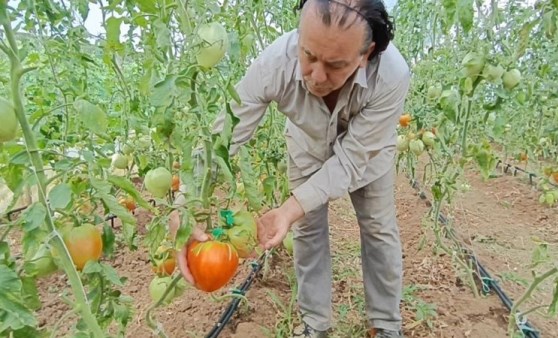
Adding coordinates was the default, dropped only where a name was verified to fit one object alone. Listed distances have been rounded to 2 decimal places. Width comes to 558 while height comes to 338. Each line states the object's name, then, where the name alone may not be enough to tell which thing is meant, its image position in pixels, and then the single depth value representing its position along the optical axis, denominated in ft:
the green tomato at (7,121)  2.62
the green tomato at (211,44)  3.59
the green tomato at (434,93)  9.48
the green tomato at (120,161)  7.24
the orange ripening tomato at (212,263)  3.72
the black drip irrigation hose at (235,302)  6.85
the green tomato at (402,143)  9.80
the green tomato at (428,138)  8.99
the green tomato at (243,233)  3.98
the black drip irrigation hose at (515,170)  15.56
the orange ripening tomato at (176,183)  7.27
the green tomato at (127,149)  7.02
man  4.63
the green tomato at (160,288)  4.58
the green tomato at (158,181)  4.30
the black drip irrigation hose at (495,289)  6.75
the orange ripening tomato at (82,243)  3.32
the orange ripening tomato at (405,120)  10.57
